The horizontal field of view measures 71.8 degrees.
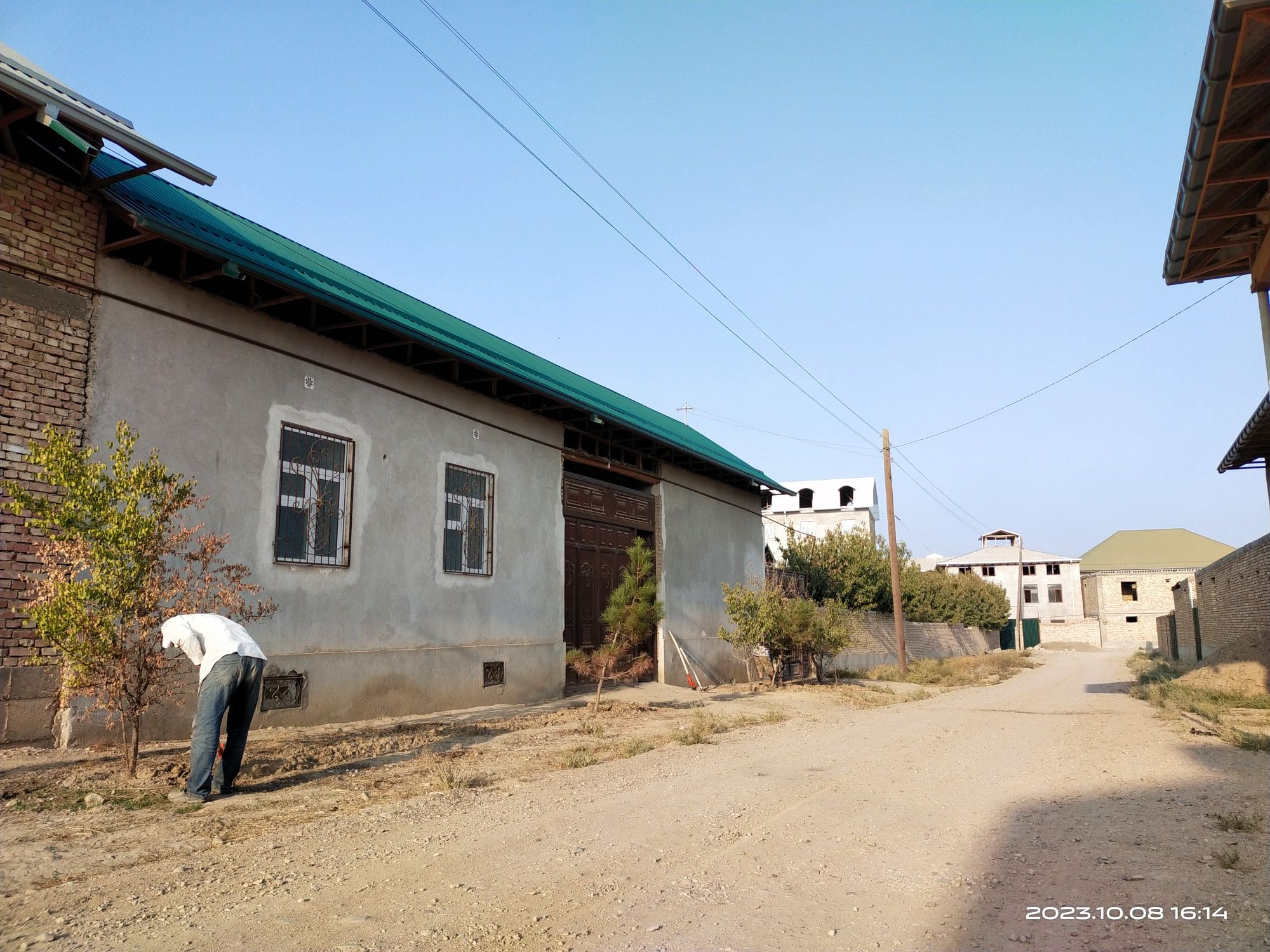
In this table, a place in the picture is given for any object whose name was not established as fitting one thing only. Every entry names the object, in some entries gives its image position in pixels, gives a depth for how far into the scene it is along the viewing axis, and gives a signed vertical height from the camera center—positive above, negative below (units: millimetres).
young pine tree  13906 -147
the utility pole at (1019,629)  61625 -1615
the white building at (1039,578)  80438 +2595
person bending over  6680 -628
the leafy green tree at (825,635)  19531 -647
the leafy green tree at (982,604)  53344 +167
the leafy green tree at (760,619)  18812 -283
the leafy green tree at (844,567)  35250 +1552
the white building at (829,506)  58281 +6742
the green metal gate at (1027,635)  70438 -2315
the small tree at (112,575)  6742 +253
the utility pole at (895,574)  27000 +992
